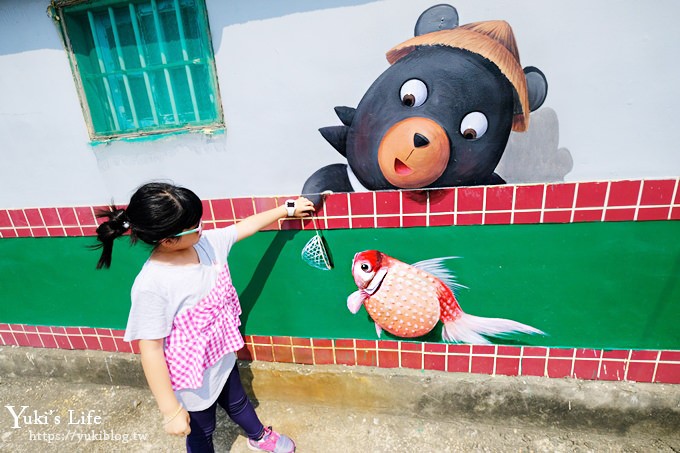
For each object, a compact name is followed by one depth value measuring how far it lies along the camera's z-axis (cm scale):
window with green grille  213
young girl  144
